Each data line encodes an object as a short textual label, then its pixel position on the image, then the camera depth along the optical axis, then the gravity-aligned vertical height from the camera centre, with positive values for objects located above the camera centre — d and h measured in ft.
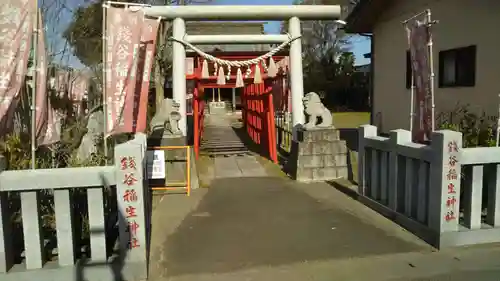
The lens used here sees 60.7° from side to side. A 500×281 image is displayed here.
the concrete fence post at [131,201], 14.60 -3.36
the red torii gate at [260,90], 40.27 +1.29
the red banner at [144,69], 21.88 +1.81
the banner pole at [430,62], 21.52 +1.97
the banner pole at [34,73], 16.58 +1.29
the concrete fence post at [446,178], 16.74 -3.10
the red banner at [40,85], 17.25 +0.83
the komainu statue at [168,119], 31.30 -1.14
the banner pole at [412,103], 23.37 -0.18
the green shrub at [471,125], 23.52 -1.67
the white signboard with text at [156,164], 27.37 -3.88
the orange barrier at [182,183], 28.58 -5.30
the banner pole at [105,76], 20.21 +1.32
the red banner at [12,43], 16.17 +2.38
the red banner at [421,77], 22.02 +1.24
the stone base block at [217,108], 117.26 -1.38
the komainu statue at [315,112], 32.45 -0.79
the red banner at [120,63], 20.31 +1.98
